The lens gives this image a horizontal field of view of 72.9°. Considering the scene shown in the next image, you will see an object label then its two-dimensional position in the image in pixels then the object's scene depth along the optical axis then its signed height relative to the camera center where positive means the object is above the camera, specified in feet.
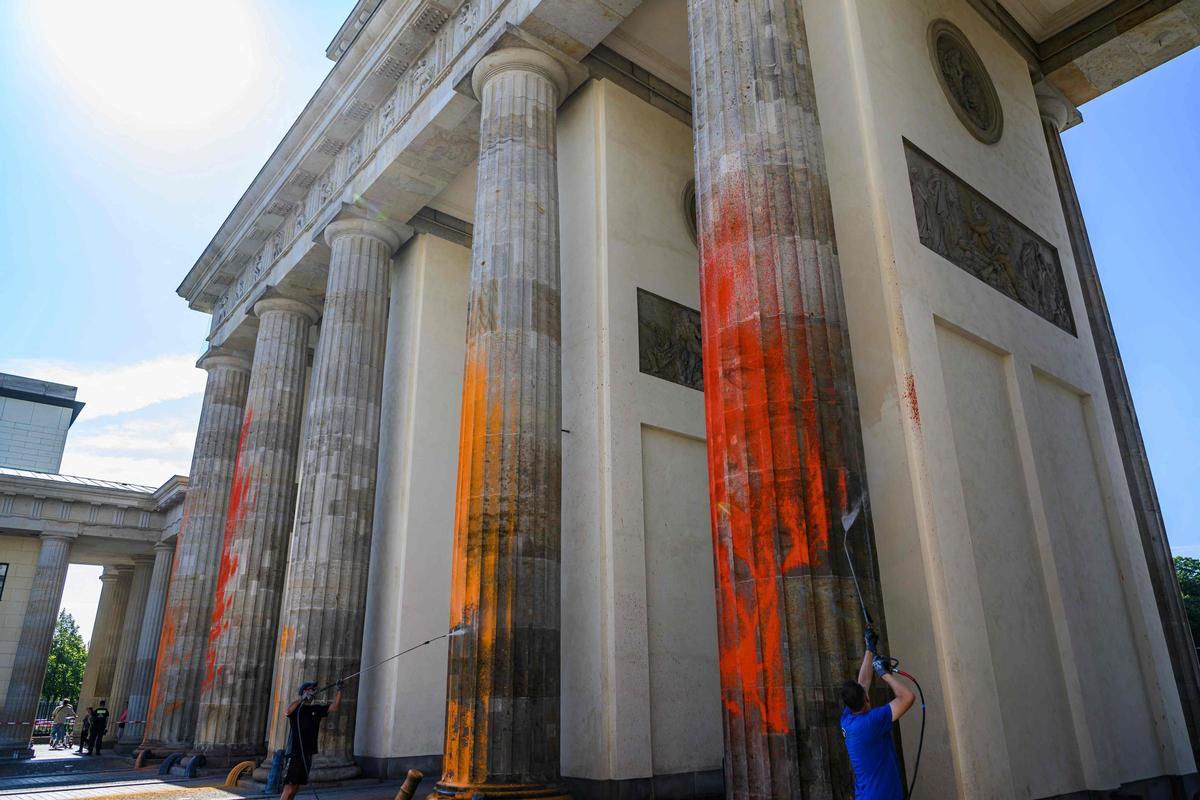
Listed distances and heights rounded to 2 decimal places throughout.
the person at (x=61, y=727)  107.55 -0.78
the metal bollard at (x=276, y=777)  37.15 -2.56
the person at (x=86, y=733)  81.67 -1.21
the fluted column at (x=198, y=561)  59.77 +11.65
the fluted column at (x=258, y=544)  51.11 +11.19
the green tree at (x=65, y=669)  218.38 +13.18
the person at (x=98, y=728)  77.51 -0.69
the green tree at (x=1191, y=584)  125.70 +19.00
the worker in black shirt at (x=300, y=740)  29.63 -0.77
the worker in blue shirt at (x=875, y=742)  15.20 -0.56
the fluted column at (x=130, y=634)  101.91 +10.46
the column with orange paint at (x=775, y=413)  19.38 +7.50
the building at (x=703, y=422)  22.63 +11.13
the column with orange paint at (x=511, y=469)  29.32 +9.30
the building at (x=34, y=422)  117.19 +41.07
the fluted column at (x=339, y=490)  43.55 +12.42
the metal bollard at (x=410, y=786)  24.76 -2.00
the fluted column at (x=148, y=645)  78.89 +7.52
